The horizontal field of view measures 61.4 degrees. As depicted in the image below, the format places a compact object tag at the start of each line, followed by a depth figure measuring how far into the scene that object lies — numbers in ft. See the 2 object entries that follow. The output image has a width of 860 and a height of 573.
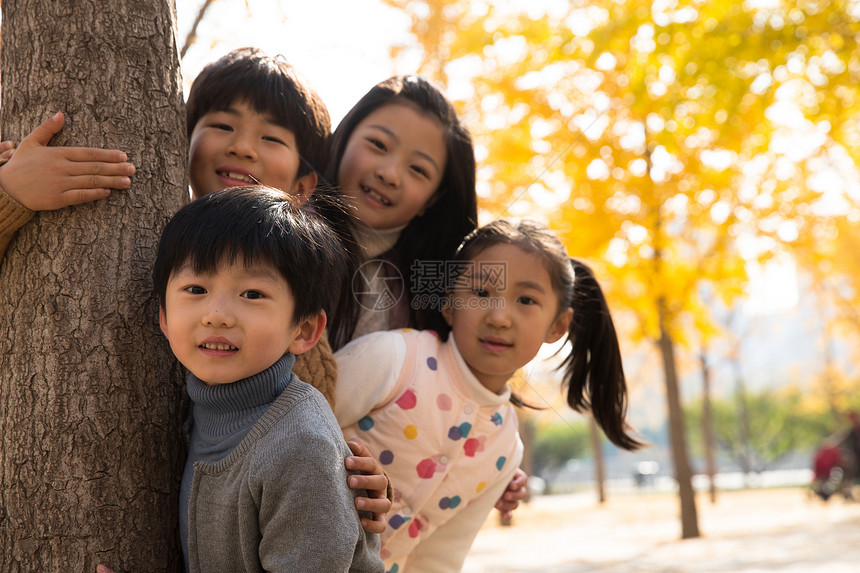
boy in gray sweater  4.45
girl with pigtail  6.65
